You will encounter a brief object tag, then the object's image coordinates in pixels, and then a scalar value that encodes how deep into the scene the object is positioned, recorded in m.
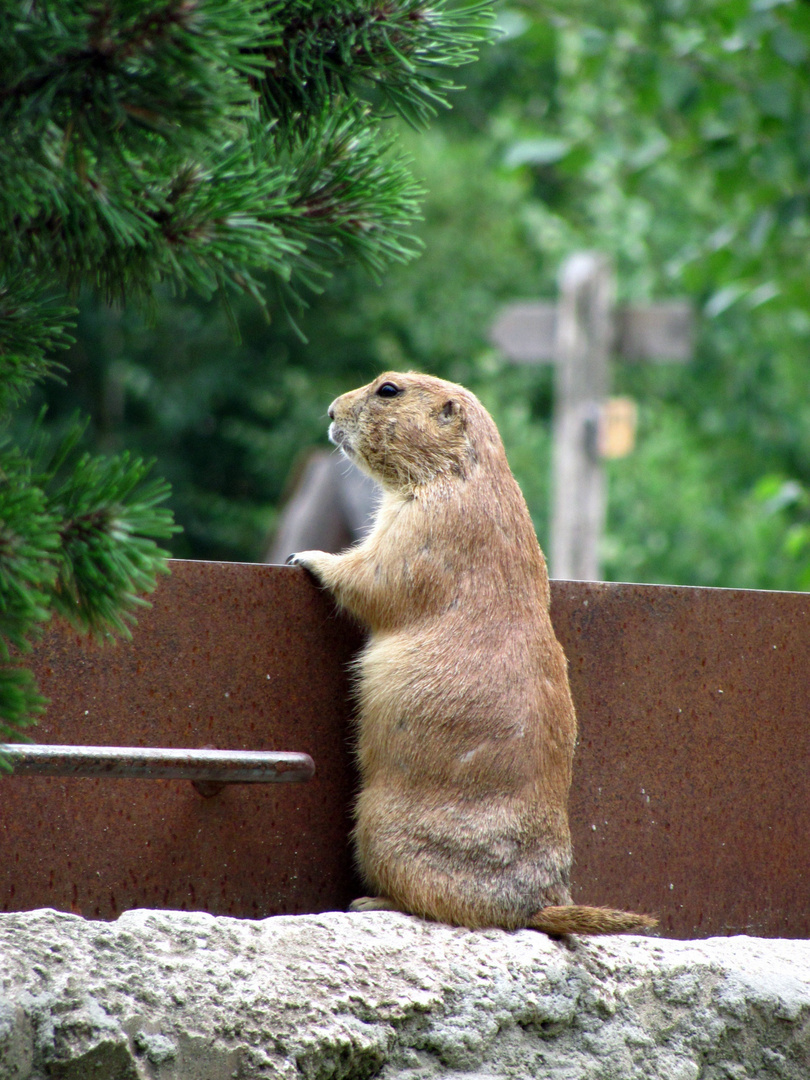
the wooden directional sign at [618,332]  18.62
